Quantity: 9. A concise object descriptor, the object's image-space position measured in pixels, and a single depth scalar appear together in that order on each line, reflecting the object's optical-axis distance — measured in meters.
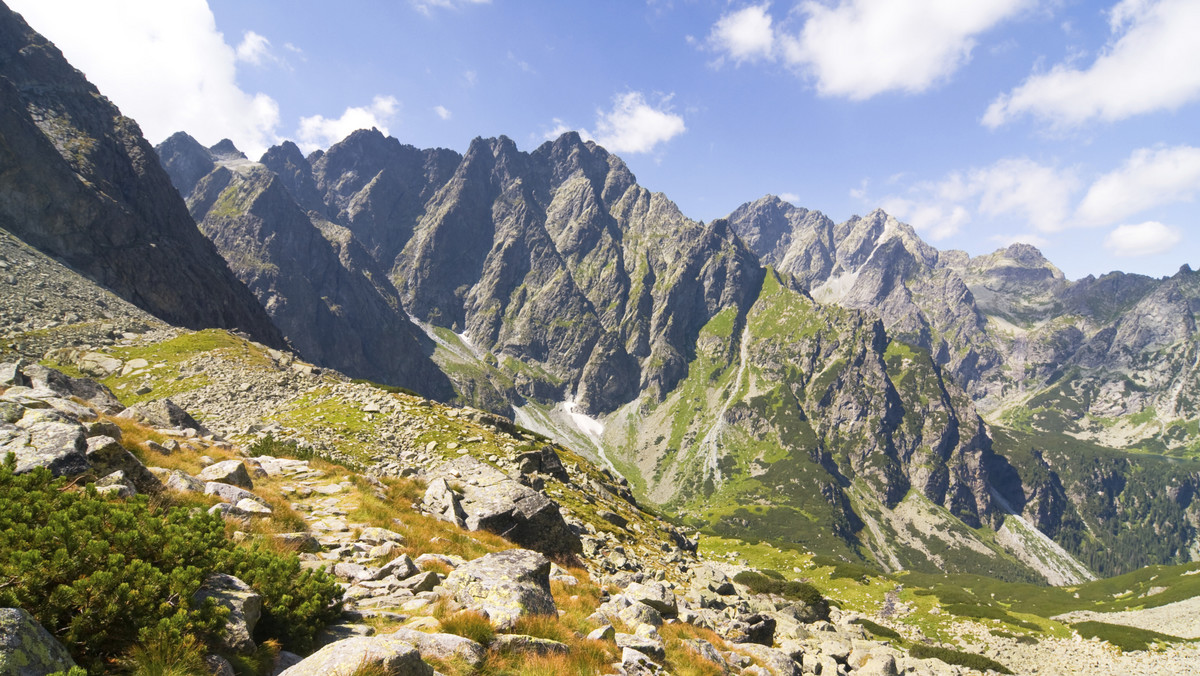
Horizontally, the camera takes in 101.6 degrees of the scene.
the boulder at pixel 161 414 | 24.44
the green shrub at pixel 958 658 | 50.80
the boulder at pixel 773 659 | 19.23
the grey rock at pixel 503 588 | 10.59
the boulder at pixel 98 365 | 48.14
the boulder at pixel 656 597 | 19.85
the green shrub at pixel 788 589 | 43.16
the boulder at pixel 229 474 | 15.87
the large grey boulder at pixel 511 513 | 22.44
